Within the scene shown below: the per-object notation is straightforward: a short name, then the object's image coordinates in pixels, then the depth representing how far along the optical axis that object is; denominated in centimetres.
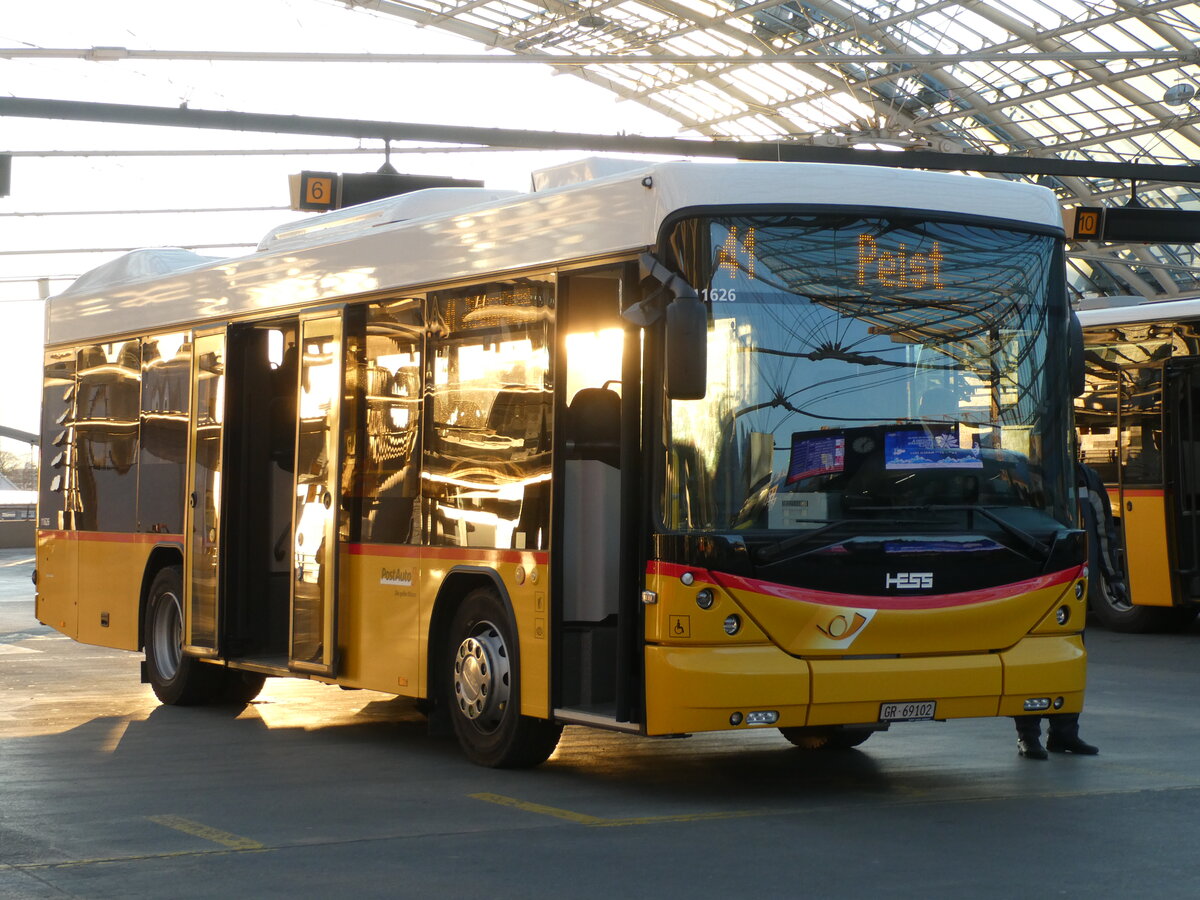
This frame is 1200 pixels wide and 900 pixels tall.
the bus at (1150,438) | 1834
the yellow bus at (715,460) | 877
